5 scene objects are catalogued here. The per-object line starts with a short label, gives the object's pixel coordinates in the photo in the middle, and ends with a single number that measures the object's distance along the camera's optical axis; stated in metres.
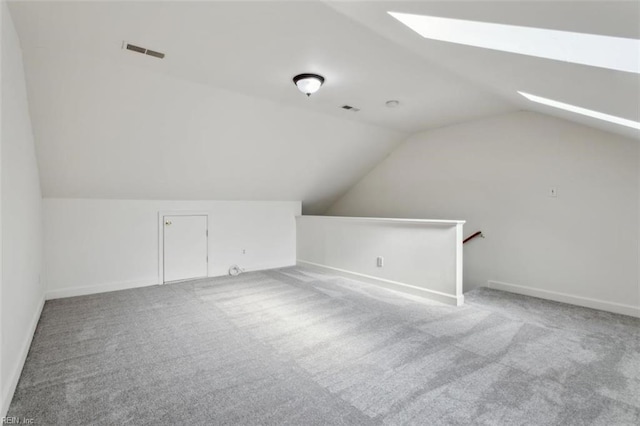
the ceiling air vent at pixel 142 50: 2.46
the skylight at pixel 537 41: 1.34
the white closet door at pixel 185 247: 4.82
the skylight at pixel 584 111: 2.53
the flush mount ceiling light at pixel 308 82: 2.94
